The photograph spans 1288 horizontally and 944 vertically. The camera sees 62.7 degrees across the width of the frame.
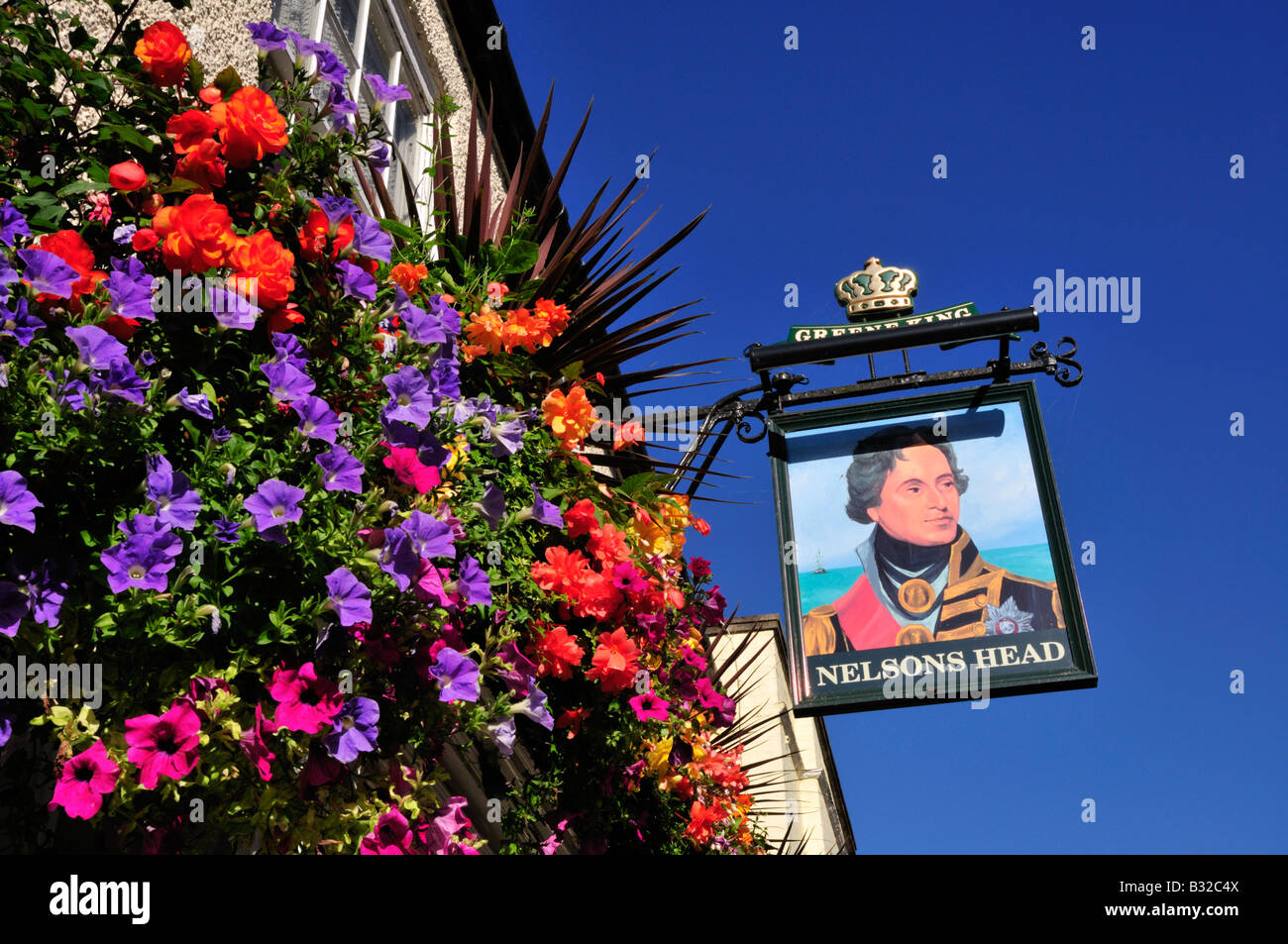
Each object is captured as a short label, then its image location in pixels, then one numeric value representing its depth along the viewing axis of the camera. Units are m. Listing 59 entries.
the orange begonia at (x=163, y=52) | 2.21
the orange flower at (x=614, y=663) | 3.27
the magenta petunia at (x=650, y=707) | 3.44
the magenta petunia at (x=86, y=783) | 1.59
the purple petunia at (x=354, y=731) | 1.82
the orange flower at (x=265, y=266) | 2.04
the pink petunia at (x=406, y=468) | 2.12
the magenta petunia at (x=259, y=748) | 1.79
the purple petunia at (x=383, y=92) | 2.68
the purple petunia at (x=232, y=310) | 1.95
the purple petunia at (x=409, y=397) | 2.16
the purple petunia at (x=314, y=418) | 1.95
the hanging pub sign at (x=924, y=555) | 4.42
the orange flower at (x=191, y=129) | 2.17
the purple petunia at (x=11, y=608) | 1.61
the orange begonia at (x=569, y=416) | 3.38
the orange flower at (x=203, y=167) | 2.17
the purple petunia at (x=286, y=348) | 2.07
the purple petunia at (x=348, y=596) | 1.79
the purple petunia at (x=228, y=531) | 1.79
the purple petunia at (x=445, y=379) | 2.29
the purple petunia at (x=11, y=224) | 1.84
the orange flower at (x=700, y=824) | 4.08
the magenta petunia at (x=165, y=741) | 1.65
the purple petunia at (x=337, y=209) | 2.33
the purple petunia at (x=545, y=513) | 2.83
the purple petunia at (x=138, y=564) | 1.63
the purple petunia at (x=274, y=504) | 1.77
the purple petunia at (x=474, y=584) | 2.19
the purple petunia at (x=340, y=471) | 1.91
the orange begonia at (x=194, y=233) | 1.98
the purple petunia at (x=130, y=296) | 1.86
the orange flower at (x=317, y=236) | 2.28
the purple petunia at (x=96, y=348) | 1.74
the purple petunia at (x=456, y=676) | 2.14
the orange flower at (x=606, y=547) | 3.38
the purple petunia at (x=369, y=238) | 2.35
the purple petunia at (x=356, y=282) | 2.28
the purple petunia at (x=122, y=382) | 1.72
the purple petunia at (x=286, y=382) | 1.98
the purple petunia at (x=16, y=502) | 1.57
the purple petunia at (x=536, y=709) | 2.53
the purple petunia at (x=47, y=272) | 1.79
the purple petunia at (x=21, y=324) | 1.72
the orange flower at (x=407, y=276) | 2.87
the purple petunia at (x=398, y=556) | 1.93
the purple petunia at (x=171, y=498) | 1.71
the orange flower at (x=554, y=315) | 3.38
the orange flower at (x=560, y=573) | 3.06
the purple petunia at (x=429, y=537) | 2.02
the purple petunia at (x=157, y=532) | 1.66
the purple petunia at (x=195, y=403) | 1.84
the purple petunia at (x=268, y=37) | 2.46
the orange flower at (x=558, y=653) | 3.01
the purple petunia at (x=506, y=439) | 2.65
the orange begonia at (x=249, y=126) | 2.17
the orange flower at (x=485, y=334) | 3.28
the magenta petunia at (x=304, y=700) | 1.78
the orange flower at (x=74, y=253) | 1.89
